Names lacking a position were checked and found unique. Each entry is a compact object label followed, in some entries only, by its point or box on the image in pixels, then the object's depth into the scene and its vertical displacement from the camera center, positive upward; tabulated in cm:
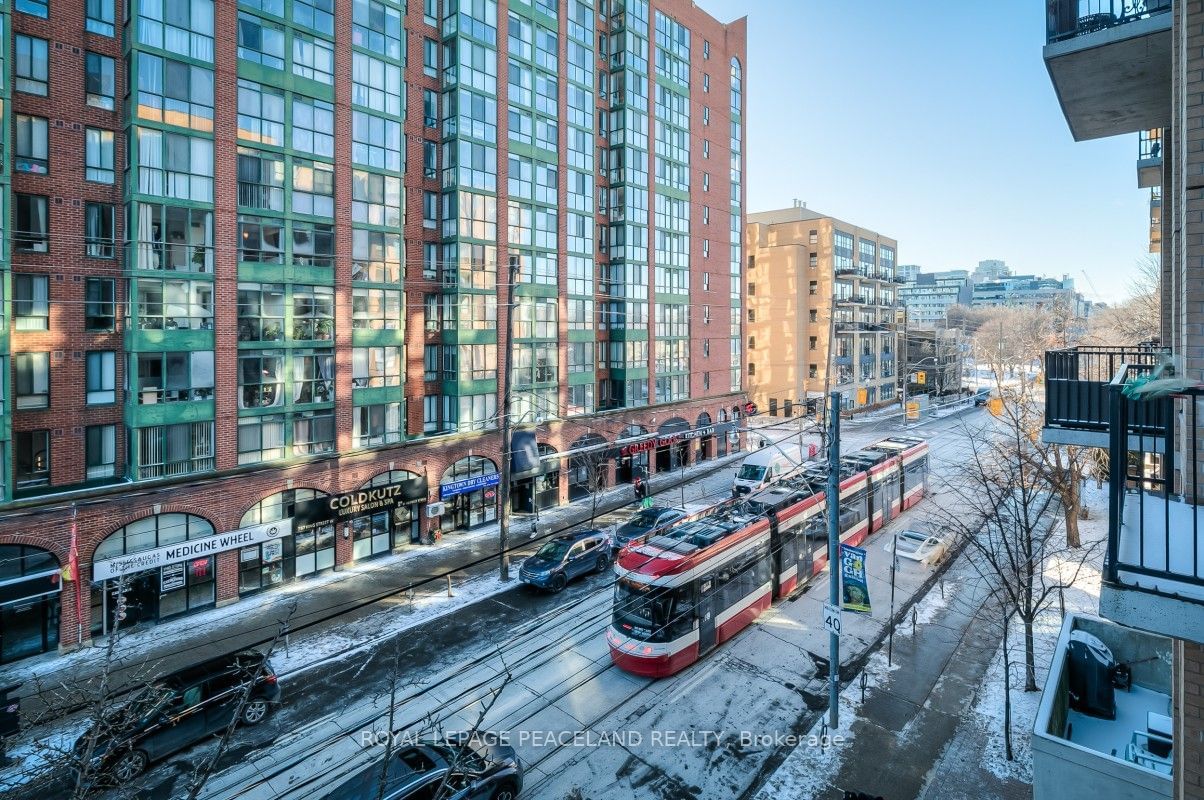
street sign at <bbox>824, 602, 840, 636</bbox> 1358 -485
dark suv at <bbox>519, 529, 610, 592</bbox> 2122 -588
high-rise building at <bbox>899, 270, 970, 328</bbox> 18638 +2940
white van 3153 -392
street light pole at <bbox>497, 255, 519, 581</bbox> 2091 -268
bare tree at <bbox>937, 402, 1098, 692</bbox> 1379 -483
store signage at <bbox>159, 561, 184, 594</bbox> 1977 -593
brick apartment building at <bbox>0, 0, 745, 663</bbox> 1842 +385
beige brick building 5988 +816
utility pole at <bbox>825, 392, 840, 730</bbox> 1325 -346
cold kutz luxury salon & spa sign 2311 -436
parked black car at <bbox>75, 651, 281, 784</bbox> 1185 -668
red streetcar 1500 -475
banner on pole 1405 -420
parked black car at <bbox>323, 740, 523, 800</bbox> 1020 -643
